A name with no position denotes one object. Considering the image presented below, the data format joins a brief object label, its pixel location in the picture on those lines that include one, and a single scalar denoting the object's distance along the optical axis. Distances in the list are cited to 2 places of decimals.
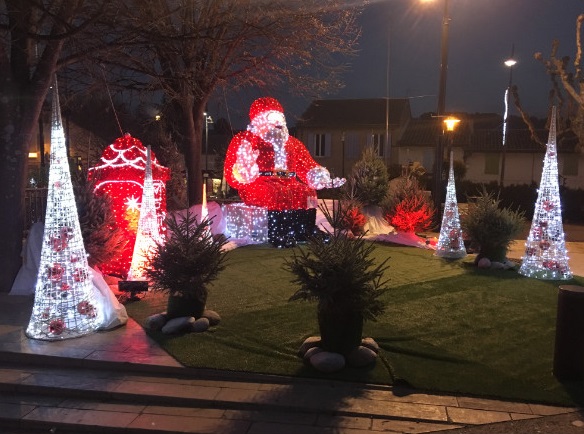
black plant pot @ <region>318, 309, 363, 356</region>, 5.65
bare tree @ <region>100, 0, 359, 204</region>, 12.39
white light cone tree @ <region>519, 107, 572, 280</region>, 9.52
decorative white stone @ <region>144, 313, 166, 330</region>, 6.86
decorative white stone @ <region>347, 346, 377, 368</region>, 5.72
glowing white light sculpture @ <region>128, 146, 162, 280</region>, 8.66
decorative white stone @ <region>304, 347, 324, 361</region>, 5.78
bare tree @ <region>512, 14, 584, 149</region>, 19.29
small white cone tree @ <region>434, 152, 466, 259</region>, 11.75
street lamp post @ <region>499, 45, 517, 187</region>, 25.75
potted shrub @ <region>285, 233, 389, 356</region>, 5.60
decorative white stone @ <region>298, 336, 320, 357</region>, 5.99
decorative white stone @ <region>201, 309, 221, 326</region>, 7.07
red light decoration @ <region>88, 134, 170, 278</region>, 9.65
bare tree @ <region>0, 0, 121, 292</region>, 8.34
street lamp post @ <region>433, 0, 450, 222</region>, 13.65
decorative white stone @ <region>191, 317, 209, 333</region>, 6.75
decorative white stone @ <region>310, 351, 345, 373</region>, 5.55
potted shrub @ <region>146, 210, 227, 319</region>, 6.70
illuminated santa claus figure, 12.81
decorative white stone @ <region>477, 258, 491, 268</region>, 10.54
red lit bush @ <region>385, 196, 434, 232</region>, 14.35
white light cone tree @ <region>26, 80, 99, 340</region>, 6.44
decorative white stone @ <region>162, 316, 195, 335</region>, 6.64
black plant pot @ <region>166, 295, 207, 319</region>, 6.88
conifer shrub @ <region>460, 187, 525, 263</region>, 10.62
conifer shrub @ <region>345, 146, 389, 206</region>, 15.55
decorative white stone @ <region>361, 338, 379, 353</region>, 6.04
